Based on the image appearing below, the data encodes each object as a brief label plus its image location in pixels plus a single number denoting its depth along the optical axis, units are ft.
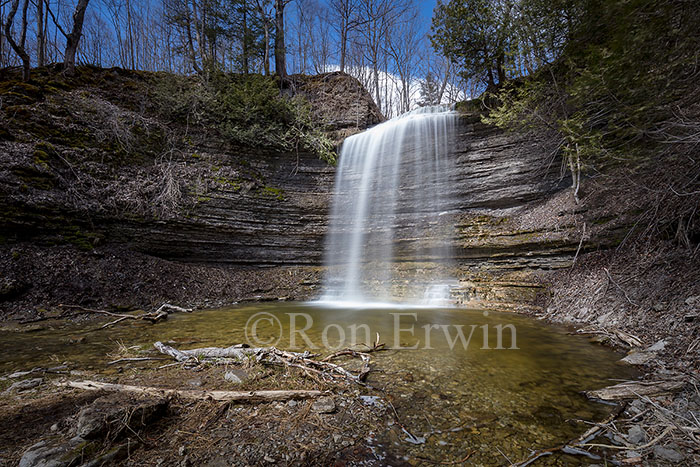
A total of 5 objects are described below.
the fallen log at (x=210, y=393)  8.03
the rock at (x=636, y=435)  6.83
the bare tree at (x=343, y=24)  67.97
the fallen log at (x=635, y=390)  8.54
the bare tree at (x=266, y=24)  53.88
